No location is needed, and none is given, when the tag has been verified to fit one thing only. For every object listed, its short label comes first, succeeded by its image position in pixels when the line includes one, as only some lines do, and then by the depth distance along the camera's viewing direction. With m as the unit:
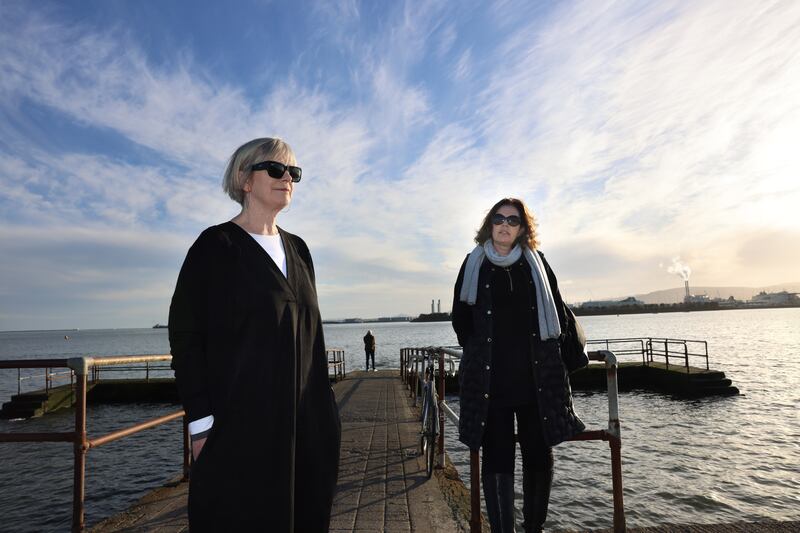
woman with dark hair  2.61
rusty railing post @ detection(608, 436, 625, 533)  2.90
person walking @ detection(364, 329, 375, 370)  24.08
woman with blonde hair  1.62
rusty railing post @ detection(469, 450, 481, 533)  3.20
